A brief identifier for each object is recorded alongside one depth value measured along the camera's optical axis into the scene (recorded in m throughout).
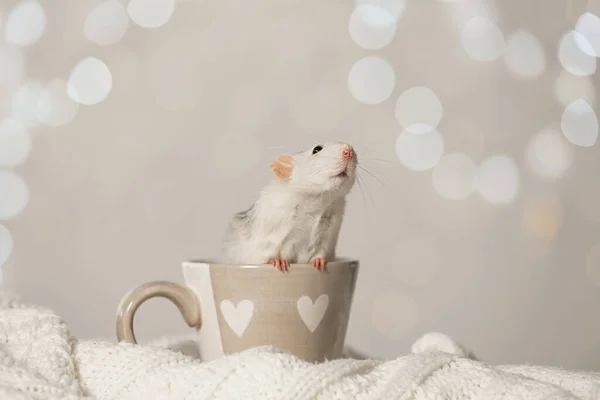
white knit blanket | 0.49
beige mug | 0.66
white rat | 0.76
